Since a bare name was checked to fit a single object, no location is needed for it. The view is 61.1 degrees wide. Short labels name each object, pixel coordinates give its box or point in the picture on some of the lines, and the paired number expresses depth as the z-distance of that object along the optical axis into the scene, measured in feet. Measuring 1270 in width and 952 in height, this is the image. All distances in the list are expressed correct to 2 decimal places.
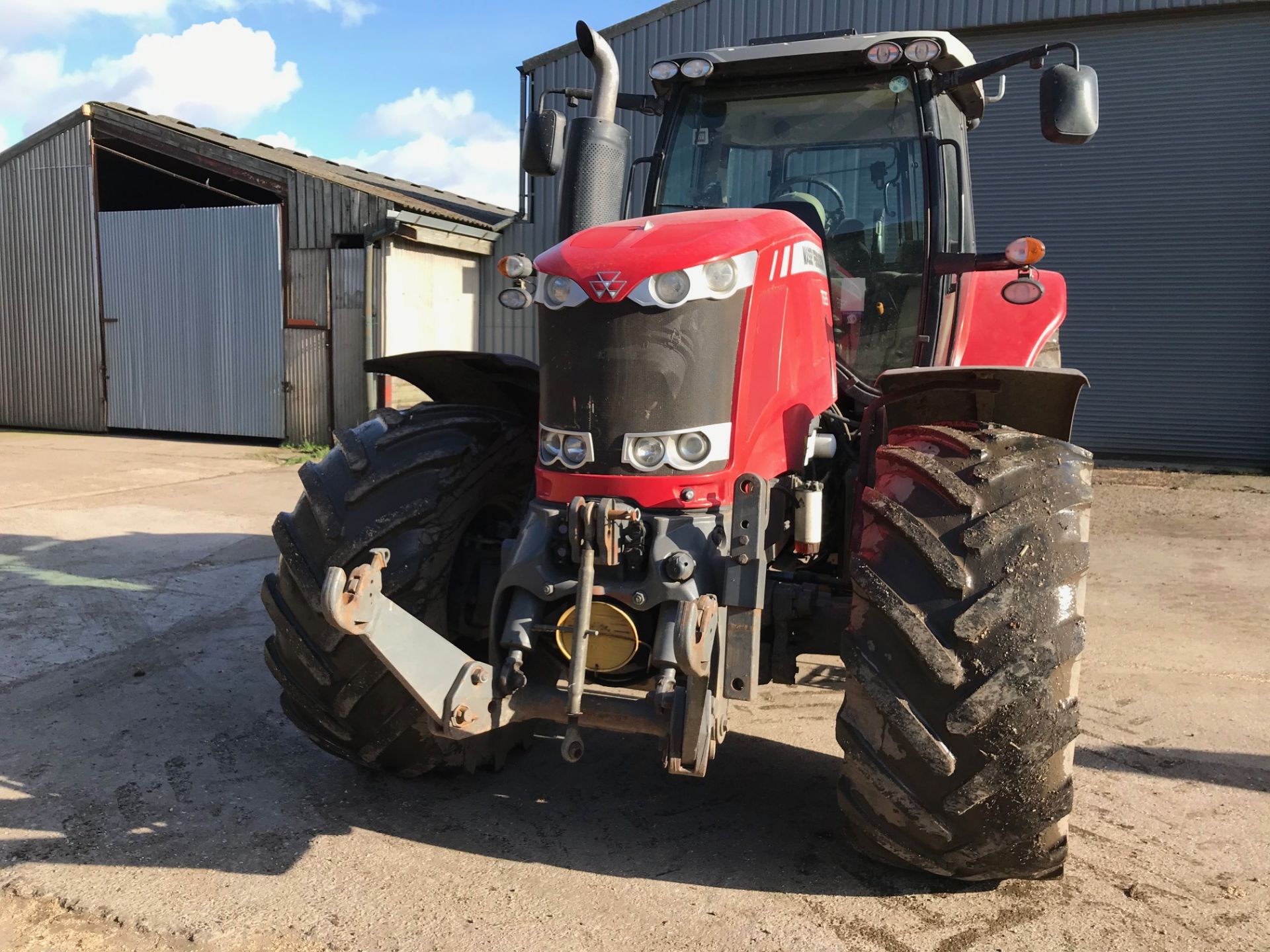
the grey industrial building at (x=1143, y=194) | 36.94
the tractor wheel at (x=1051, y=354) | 18.06
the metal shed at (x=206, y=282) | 41.29
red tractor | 8.36
